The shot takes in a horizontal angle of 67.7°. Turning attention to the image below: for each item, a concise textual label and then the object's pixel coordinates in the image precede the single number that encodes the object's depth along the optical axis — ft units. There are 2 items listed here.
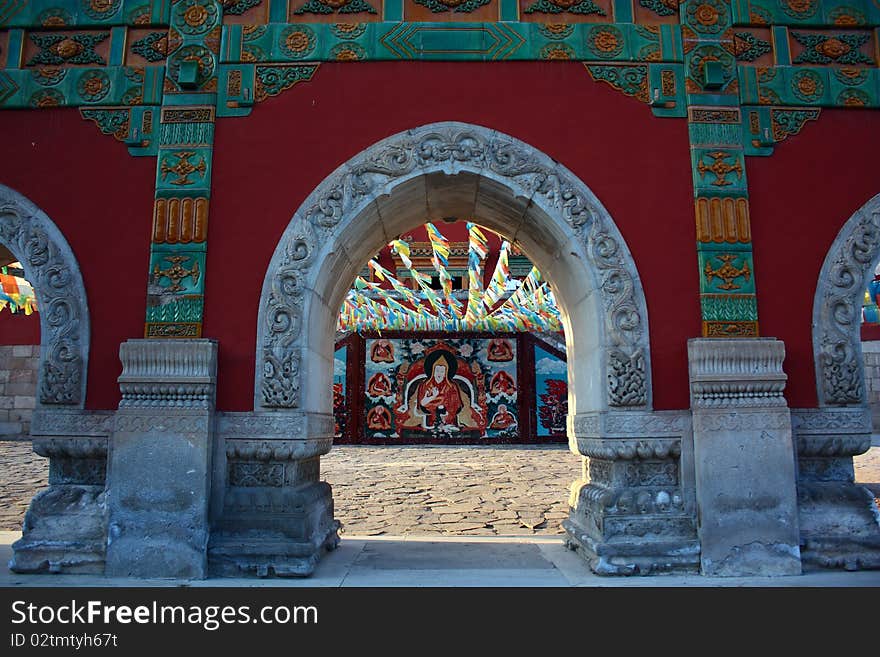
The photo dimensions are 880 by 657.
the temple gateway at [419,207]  14.21
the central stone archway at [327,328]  14.38
